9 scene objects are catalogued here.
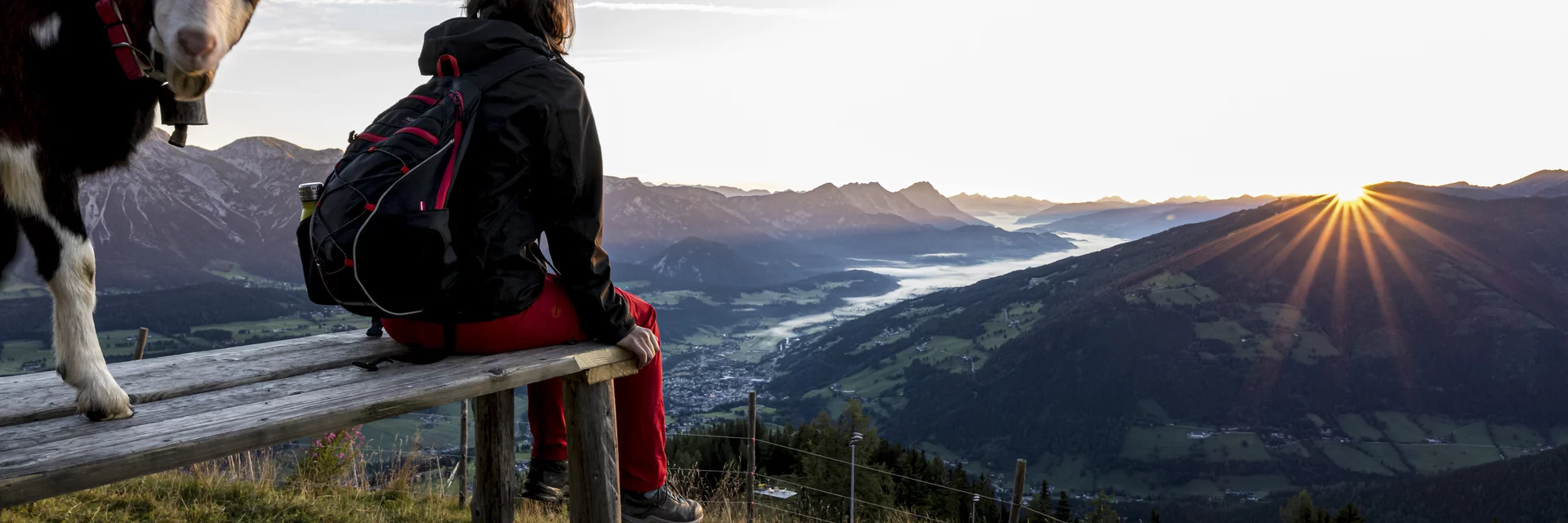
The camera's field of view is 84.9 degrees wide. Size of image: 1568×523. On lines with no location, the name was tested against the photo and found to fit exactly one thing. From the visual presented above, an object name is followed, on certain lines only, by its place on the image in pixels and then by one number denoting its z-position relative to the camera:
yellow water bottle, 2.60
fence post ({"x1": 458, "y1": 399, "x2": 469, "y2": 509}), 8.02
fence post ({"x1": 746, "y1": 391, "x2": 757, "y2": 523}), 9.82
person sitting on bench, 2.48
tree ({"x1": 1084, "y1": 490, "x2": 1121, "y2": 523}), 59.66
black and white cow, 1.93
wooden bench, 1.76
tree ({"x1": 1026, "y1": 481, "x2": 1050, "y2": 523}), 52.83
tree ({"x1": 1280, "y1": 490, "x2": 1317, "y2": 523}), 82.12
